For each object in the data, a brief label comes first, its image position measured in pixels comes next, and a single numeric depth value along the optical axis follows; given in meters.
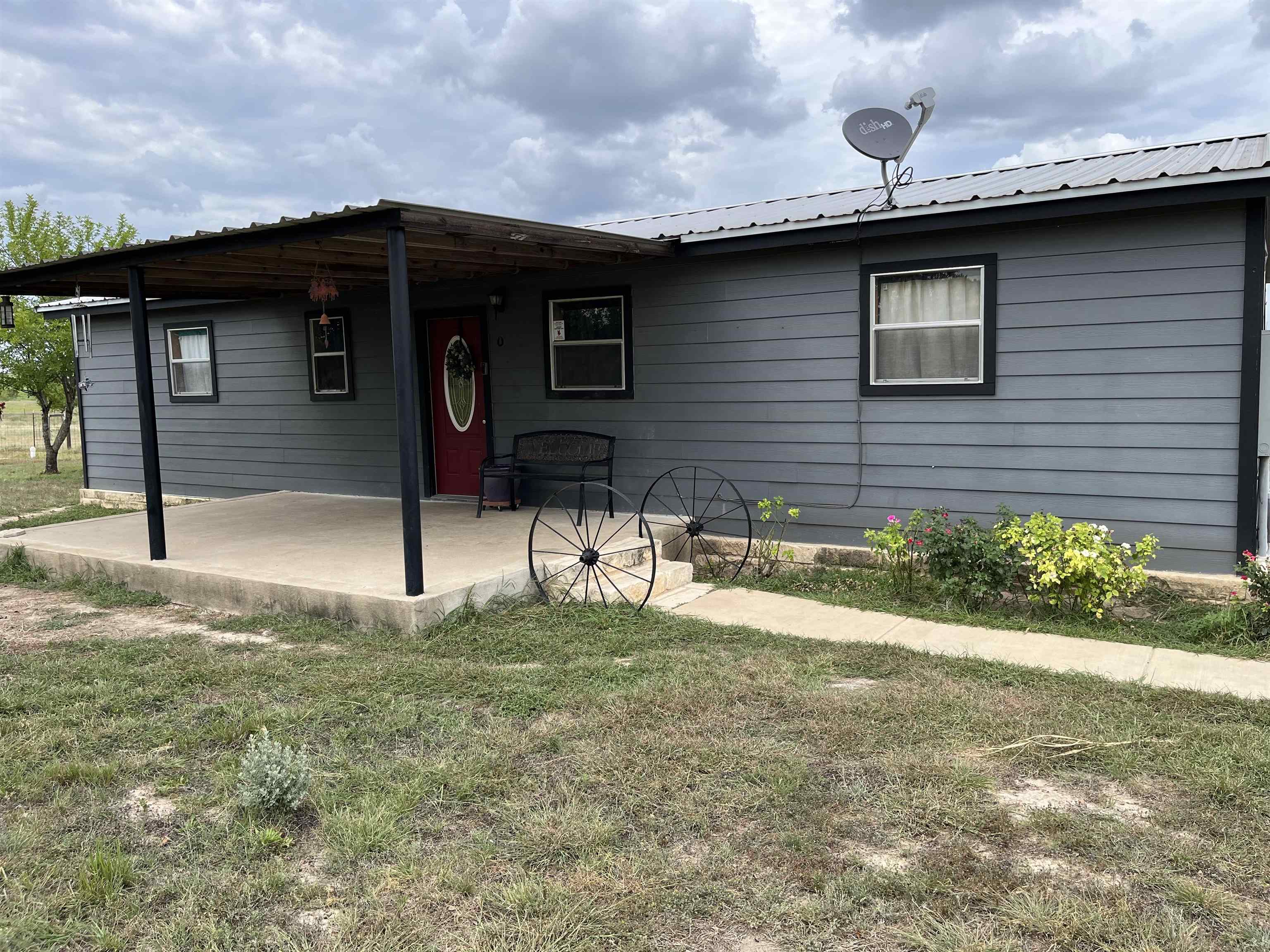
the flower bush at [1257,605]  4.95
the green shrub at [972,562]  5.59
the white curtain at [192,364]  11.07
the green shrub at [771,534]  6.96
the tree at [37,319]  15.38
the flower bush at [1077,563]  5.34
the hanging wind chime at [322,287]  7.68
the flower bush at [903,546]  6.08
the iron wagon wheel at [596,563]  5.89
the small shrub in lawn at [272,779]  2.91
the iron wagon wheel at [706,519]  7.18
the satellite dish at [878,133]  6.56
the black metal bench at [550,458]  7.79
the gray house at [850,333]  5.45
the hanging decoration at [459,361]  8.83
